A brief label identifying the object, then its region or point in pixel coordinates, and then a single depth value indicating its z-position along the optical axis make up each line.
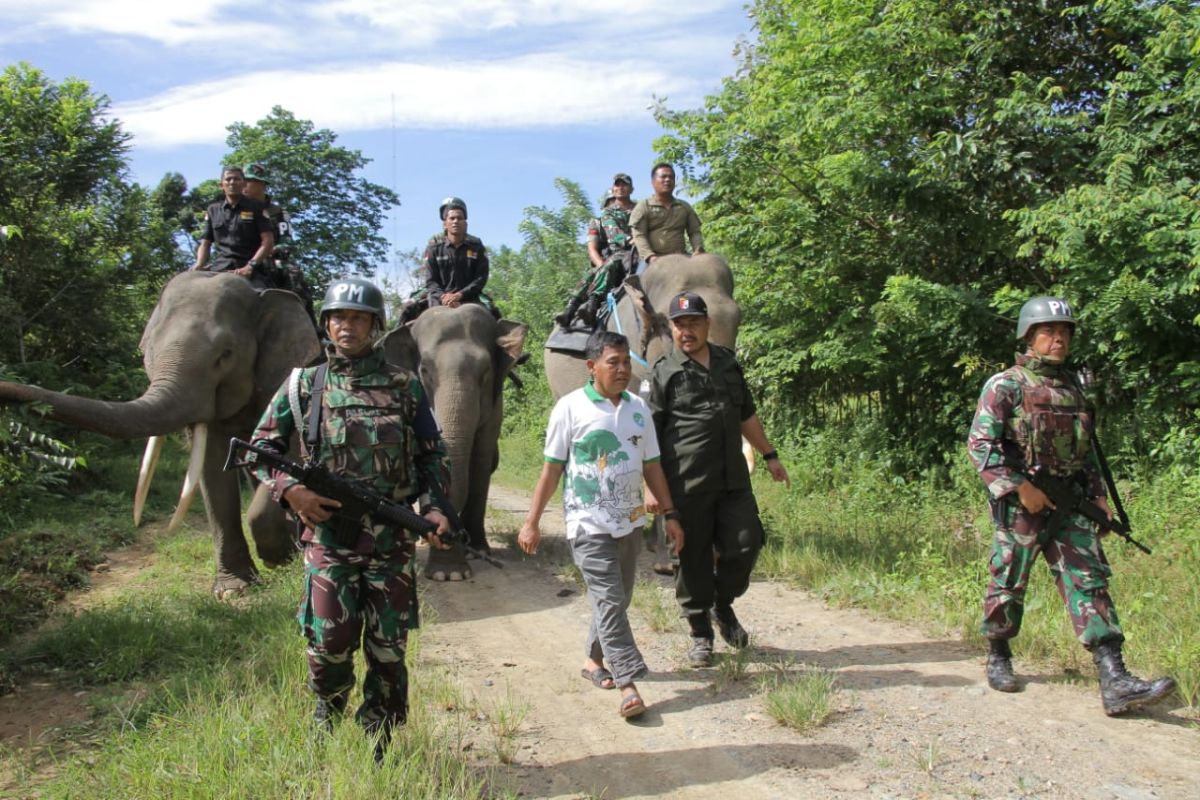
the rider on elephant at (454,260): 10.20
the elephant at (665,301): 8.33
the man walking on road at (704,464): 5.73
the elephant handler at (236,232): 9.48
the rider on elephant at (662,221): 9.80
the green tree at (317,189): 29.05
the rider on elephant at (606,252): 10.72
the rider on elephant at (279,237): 9.69
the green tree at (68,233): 14.75
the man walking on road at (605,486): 5.09
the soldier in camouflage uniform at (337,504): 4.09
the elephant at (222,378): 7.51
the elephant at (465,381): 8.66
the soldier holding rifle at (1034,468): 5.12
